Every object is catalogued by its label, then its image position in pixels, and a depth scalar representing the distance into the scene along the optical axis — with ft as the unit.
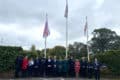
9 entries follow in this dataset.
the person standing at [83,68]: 38.23
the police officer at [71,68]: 38.02
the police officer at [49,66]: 37.75
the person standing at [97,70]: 36.93
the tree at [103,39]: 96.90
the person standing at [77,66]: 36.66
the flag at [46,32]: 42.39
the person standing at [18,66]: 36.90
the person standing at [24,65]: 36.20
